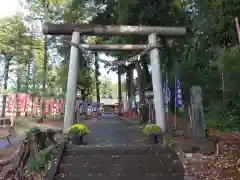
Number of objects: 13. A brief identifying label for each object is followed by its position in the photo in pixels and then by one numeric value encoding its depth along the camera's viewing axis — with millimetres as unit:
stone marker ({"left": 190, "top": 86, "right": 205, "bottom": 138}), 5614
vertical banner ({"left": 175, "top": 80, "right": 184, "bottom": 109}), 7295
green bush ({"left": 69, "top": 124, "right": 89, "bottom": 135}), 5490
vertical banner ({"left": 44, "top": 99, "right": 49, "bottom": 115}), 12312
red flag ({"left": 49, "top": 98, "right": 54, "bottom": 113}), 12692
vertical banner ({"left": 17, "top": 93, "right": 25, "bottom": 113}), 10270
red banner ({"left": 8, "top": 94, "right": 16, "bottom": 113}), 9813
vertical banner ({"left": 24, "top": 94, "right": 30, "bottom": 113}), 10844
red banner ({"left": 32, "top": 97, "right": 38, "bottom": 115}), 11719
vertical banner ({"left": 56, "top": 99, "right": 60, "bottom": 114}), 13212
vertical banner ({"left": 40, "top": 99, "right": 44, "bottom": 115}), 12194
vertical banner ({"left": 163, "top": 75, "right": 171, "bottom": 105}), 8328
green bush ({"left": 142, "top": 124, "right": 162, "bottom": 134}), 5601
